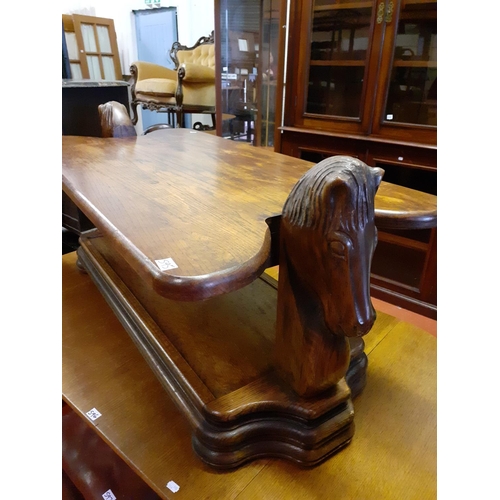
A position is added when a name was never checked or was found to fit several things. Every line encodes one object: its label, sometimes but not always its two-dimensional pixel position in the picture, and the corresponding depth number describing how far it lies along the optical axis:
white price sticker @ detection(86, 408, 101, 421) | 0.63
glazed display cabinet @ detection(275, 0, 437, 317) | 1.34
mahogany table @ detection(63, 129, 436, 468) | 0.42
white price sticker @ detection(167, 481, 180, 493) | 0.51
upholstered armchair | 2.89
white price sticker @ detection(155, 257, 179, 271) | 0.40
